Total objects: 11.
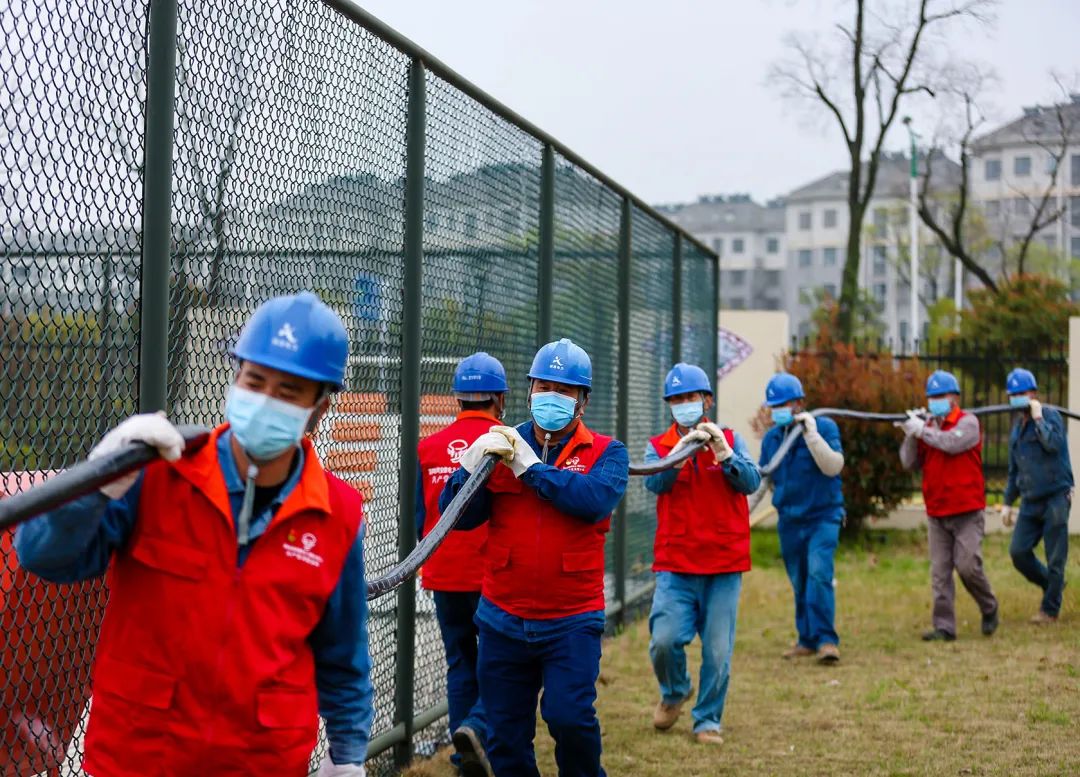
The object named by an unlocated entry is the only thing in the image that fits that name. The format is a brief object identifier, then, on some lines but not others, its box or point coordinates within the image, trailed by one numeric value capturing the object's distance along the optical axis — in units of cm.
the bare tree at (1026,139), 2969
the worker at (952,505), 1156
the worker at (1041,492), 1225
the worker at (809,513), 1063
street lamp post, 3116
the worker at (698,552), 790
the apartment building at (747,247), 10406
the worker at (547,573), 554
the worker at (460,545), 671
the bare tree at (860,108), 2512
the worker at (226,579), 305
